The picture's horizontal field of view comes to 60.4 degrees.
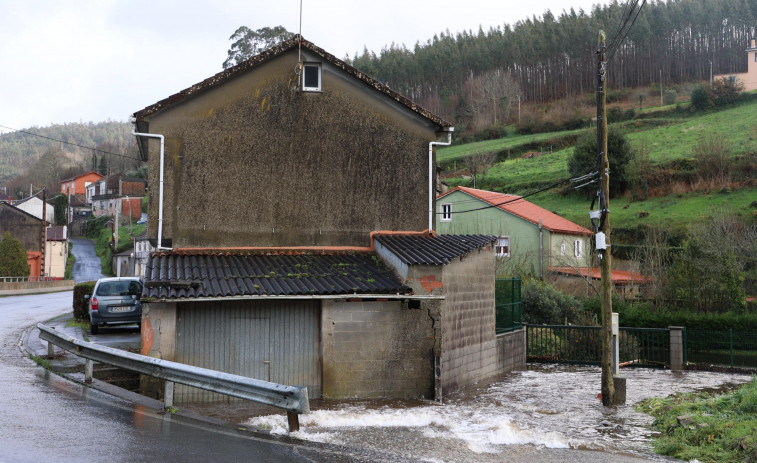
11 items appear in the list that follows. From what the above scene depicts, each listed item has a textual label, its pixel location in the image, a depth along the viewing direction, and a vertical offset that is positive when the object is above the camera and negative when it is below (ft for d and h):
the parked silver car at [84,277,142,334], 63.72 -3.79
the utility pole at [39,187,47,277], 180.47 +5.53
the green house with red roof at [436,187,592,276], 134.72 +7.72
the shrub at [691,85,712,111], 262.26 +66.94
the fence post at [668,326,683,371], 72.84 -9.34
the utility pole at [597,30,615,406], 48.21 +1.73
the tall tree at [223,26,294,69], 222.07 +77.45
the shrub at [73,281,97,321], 76.13 -4.17
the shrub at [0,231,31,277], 181.98 +1.75
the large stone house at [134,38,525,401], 45.93 +1.90
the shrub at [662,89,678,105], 297.51 +77.47
